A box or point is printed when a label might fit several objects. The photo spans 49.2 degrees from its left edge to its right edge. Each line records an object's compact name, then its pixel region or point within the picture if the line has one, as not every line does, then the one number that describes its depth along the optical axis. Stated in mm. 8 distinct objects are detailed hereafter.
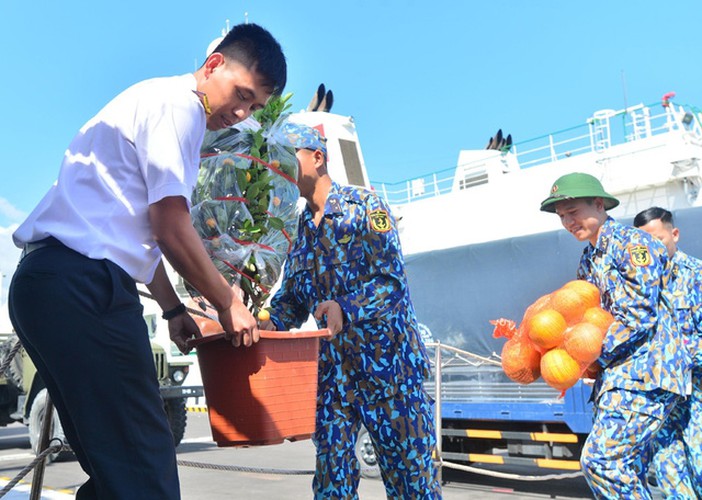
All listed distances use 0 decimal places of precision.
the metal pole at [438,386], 5685
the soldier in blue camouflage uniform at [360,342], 3115
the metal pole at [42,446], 2840
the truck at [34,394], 10016
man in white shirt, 1899
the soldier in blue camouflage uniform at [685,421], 4234
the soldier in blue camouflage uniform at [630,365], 3404
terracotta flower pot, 2473
